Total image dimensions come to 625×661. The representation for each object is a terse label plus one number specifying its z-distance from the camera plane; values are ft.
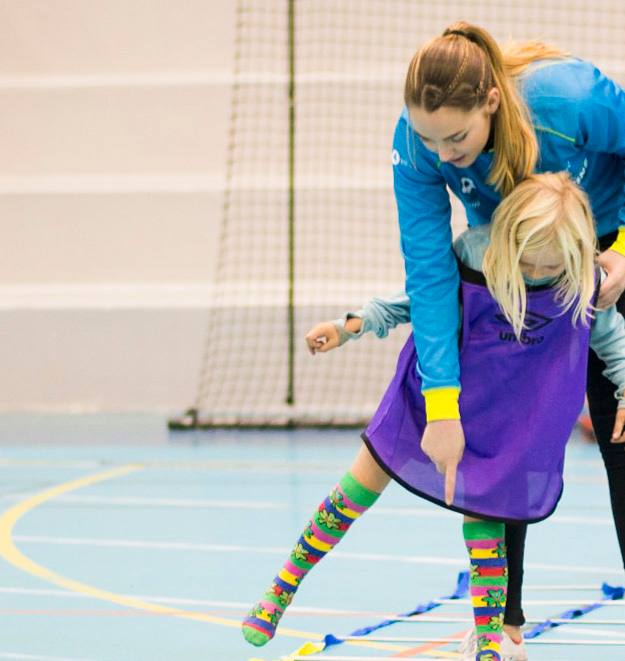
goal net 51.42
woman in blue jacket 23.18
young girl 23.66
